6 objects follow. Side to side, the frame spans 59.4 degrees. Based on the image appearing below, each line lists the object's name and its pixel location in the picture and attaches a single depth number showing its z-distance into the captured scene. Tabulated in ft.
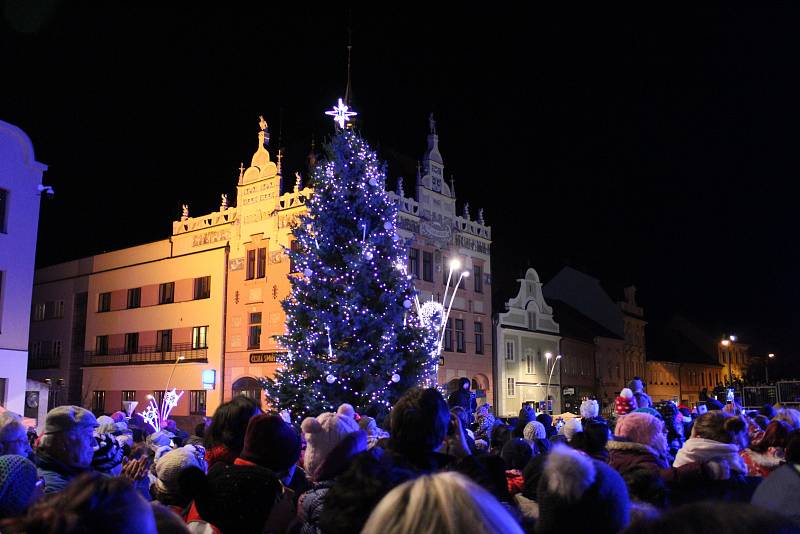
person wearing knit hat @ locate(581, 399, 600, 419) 36.60
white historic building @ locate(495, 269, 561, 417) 140.67
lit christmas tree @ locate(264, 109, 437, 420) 66.08
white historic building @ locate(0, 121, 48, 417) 75.72
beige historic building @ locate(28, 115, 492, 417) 114.73
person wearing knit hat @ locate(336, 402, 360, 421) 35.12
